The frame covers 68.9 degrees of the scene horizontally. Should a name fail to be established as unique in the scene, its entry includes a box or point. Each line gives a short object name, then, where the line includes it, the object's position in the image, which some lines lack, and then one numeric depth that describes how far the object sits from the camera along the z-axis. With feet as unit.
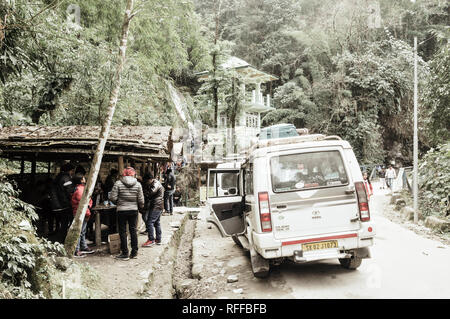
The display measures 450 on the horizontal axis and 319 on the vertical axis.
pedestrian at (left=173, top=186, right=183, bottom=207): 64.13
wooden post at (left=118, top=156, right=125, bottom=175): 28.40
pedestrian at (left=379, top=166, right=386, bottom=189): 78.95
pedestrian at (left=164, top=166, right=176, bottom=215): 44.34
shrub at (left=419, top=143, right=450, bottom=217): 39.76
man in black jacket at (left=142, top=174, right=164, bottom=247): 27.27
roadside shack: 26.32
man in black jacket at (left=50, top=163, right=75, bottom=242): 25.52
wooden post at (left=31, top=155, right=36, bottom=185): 36.94
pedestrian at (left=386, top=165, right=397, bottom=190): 68.95
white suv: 16.74
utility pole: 41.52
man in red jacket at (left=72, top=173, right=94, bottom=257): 23.80
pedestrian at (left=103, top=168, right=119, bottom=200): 34.77
